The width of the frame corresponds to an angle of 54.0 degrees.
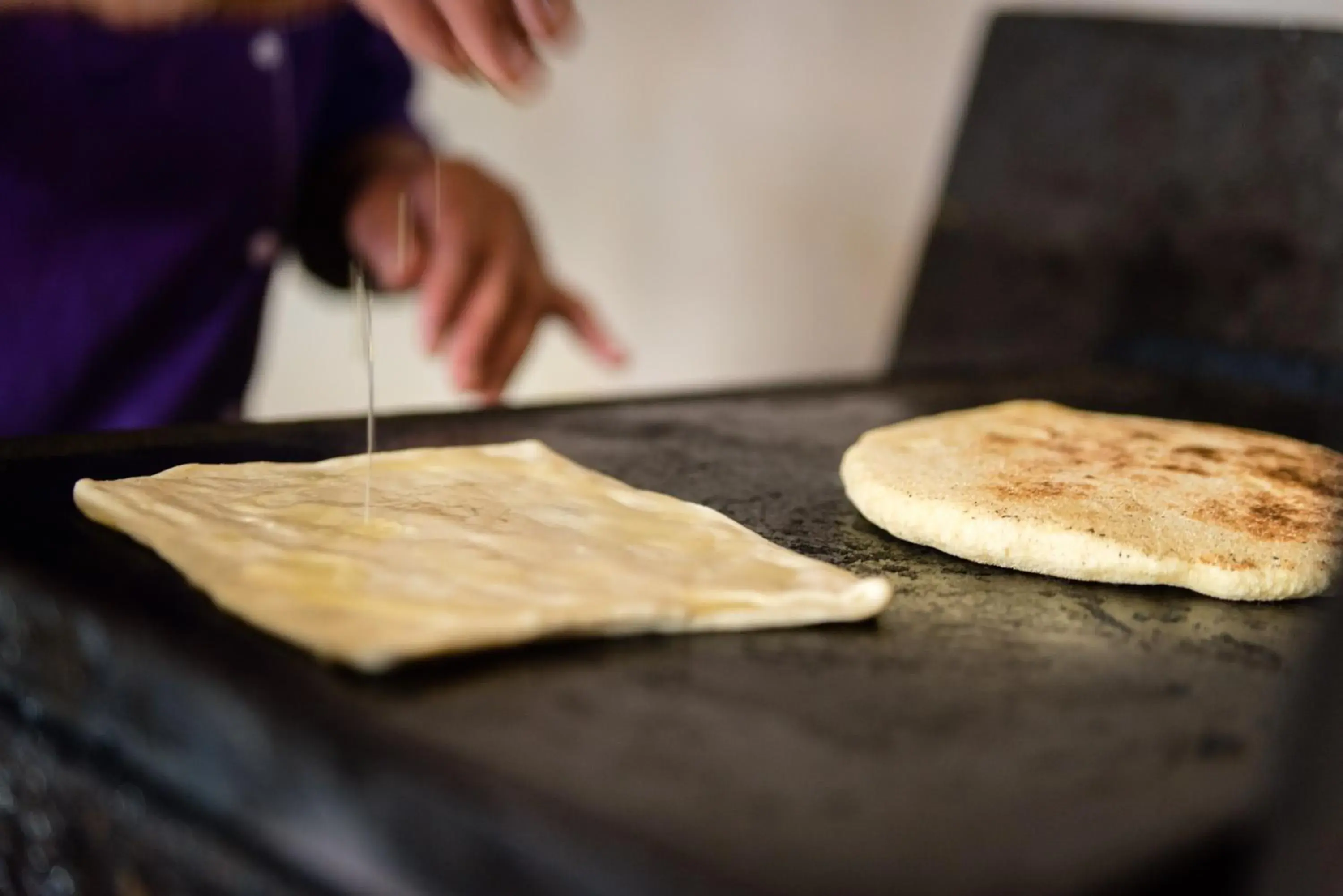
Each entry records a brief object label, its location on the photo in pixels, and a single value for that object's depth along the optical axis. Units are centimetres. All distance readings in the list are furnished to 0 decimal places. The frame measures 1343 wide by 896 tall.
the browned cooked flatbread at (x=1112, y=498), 82
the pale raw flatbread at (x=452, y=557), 61
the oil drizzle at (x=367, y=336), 87
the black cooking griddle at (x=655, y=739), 46
